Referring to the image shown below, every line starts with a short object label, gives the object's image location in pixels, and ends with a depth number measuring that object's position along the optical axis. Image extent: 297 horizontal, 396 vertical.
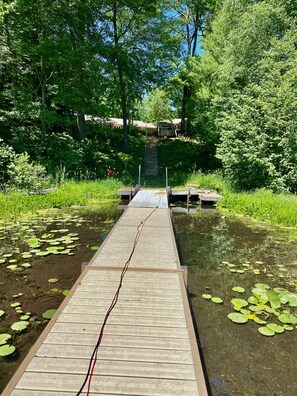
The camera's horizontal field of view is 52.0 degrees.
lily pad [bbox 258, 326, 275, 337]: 3.82
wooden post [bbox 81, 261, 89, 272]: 4.71
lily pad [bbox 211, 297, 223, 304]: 4.57
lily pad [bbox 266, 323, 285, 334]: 3.91
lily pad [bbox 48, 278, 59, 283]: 5.08
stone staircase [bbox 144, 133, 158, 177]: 19.22
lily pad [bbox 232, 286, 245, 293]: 4.89
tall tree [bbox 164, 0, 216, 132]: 21.59
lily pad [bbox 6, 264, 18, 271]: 5.44
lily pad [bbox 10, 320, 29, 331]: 3.81
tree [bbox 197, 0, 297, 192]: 11.37
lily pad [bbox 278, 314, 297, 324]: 4.14
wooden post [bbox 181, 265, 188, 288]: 4.41
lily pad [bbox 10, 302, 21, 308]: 4.32
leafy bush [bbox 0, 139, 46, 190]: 10.94
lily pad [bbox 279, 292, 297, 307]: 4.58
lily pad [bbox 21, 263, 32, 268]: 5.59
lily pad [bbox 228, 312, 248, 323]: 4.09
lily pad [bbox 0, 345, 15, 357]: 3.35
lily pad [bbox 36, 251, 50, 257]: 6.06
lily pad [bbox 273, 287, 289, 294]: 4.88
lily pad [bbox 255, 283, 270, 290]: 5.03
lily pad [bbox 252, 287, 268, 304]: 4.65
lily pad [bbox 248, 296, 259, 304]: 4.57
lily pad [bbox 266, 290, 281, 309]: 4.48
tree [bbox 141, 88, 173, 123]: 39.11
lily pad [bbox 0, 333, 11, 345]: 3.55
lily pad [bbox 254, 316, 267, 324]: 4.10
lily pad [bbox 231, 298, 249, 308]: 4.48
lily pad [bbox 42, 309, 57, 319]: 4.12
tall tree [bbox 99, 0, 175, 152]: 17.30
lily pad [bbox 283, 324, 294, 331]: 3.97
